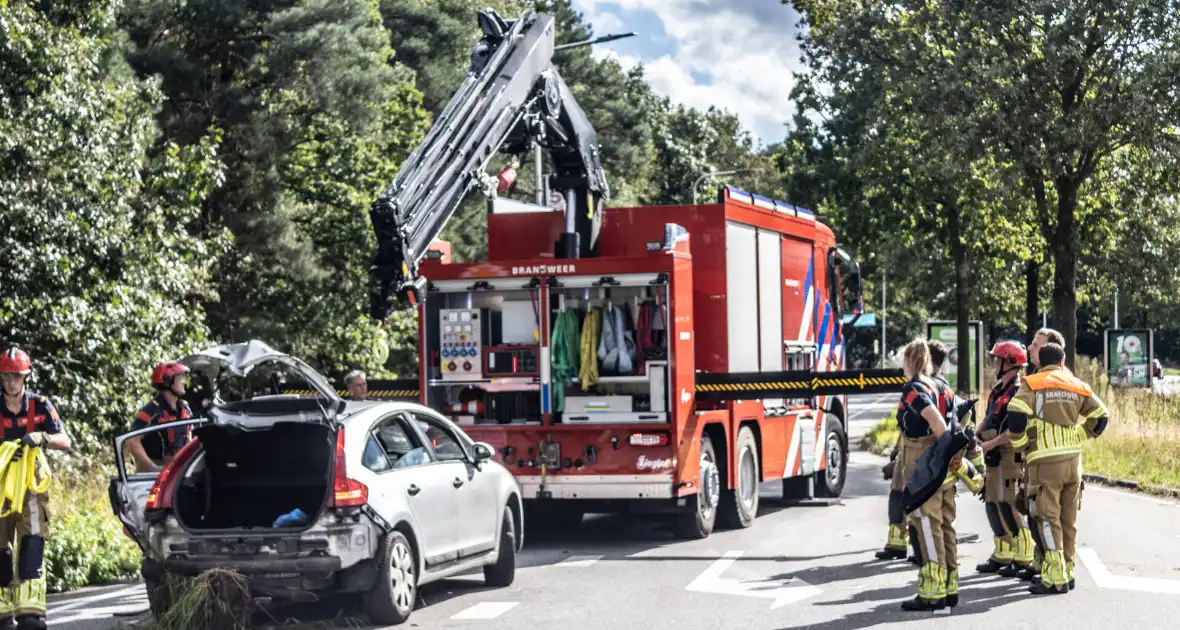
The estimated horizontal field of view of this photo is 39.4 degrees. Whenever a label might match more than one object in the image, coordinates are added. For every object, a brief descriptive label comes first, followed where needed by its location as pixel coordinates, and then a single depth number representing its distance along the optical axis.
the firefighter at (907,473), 11.21
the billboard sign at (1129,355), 46.03
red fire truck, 14.72
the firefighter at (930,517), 10.36
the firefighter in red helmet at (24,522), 9.83
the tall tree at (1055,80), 25.36
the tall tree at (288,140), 29.73
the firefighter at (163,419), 11.45
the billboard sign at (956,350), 37.03
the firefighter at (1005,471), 11.96
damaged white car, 9.87
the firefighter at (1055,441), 11.12
